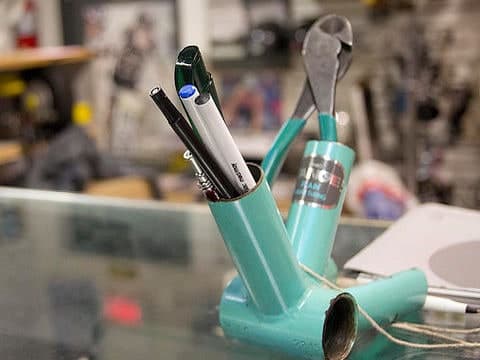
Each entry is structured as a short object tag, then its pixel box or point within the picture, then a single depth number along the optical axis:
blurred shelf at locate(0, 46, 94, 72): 2.47
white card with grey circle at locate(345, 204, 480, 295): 0.64
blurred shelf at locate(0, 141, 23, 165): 2.40
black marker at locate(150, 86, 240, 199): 0.48
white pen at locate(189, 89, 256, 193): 0.48
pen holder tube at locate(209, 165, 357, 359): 0.52
